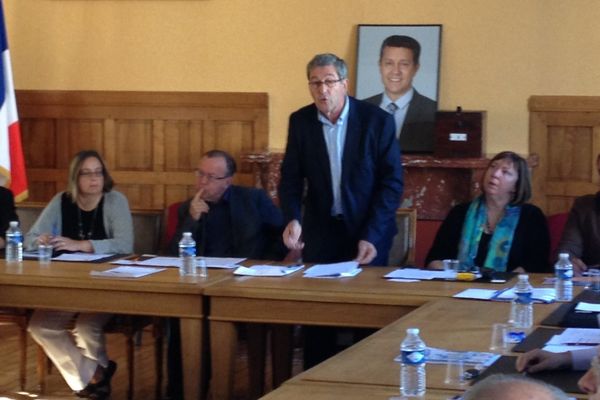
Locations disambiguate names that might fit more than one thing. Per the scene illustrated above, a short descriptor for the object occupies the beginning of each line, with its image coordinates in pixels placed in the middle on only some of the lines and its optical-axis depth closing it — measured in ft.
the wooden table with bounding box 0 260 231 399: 14.23
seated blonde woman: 16.85
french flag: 22.67
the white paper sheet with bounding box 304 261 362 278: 14.92
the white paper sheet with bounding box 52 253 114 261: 16.75
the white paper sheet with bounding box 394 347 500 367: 9.53
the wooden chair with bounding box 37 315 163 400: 17.06
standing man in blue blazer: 16.11
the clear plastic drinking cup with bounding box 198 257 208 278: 15.01
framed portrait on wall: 22.16
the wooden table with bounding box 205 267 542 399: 13.47
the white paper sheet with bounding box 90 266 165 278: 14.92
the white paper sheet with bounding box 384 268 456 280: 14.92
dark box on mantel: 21.36
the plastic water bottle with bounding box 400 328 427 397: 8.63
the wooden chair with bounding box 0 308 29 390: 17.48
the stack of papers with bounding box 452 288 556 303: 13.21
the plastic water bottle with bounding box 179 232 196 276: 15.10
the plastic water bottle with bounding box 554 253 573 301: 13.32
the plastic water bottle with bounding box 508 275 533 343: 11.38
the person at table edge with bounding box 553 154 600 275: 17.08
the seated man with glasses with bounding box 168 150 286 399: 17.89
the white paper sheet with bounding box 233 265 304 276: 15.08
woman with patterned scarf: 16.52
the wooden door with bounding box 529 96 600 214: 21.65
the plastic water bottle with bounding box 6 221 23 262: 16.57
